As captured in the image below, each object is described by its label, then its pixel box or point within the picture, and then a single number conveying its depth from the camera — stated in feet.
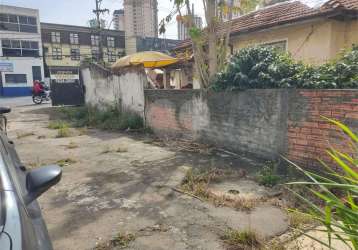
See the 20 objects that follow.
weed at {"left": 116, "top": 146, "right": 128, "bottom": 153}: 20.10
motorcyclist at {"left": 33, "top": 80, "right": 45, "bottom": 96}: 62.54
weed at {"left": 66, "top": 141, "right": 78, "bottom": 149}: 21.88
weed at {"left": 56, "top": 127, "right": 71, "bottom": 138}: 26.54
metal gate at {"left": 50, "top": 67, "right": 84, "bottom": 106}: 49.60
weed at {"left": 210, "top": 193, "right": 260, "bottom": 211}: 10.85
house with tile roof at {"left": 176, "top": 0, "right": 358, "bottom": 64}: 23.82
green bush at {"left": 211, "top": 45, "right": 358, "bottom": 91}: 13.17
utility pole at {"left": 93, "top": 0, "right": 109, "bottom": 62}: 79.64
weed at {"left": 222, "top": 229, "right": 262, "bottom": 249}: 8.32
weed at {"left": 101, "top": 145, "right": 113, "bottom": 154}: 20.10
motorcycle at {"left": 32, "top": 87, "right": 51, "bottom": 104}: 63.21
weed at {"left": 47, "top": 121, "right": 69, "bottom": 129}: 30.76
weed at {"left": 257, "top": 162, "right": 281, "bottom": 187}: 13.12
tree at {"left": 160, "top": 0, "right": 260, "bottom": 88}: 20.90
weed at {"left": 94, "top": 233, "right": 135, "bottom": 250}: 8.45
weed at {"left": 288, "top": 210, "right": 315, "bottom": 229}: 9.34
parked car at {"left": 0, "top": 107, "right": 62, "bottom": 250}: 4.15
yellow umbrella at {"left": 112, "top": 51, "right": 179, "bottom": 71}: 33.58
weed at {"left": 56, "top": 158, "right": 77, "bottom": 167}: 17.32
